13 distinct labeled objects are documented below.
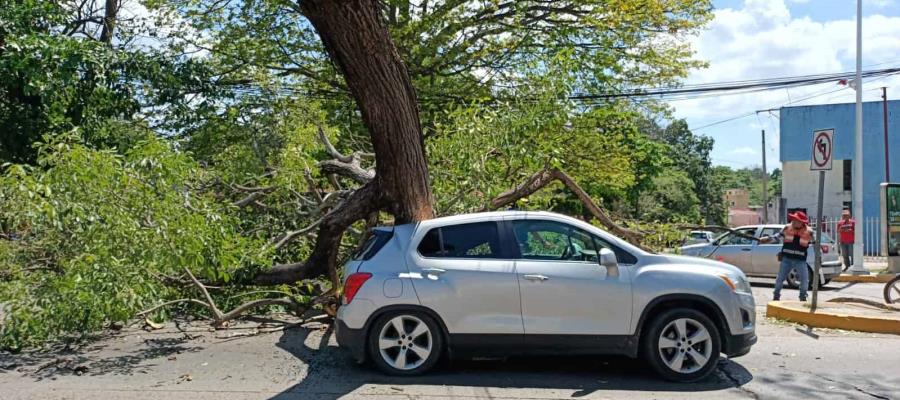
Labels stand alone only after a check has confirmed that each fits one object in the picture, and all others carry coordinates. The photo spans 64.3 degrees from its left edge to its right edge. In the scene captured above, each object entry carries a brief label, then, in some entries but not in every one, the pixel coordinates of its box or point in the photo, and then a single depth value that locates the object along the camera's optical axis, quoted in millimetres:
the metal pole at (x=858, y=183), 18516
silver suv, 6578
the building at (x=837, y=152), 31864
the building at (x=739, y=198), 95125
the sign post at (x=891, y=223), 17172
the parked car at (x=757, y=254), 16062
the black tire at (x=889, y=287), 11074
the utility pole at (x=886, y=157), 28083
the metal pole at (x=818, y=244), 9512
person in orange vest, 11797
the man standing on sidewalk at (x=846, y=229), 19375
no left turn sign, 9492
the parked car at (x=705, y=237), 19734
